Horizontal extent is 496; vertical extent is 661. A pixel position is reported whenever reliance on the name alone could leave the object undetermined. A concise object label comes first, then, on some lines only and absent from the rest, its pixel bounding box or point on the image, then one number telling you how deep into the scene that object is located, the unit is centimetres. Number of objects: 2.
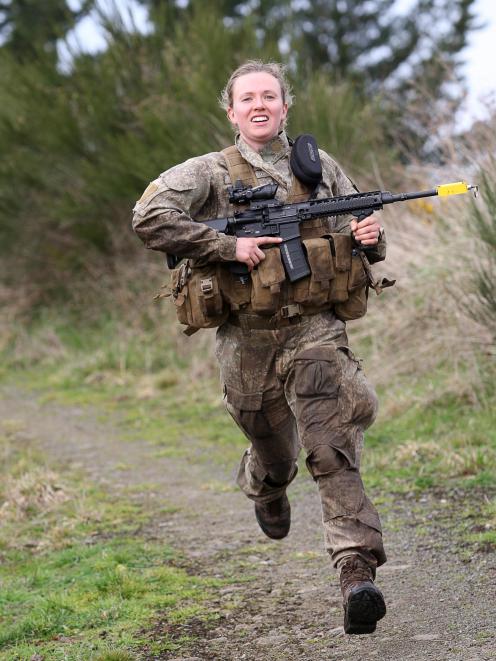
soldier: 784
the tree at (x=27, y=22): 3744
